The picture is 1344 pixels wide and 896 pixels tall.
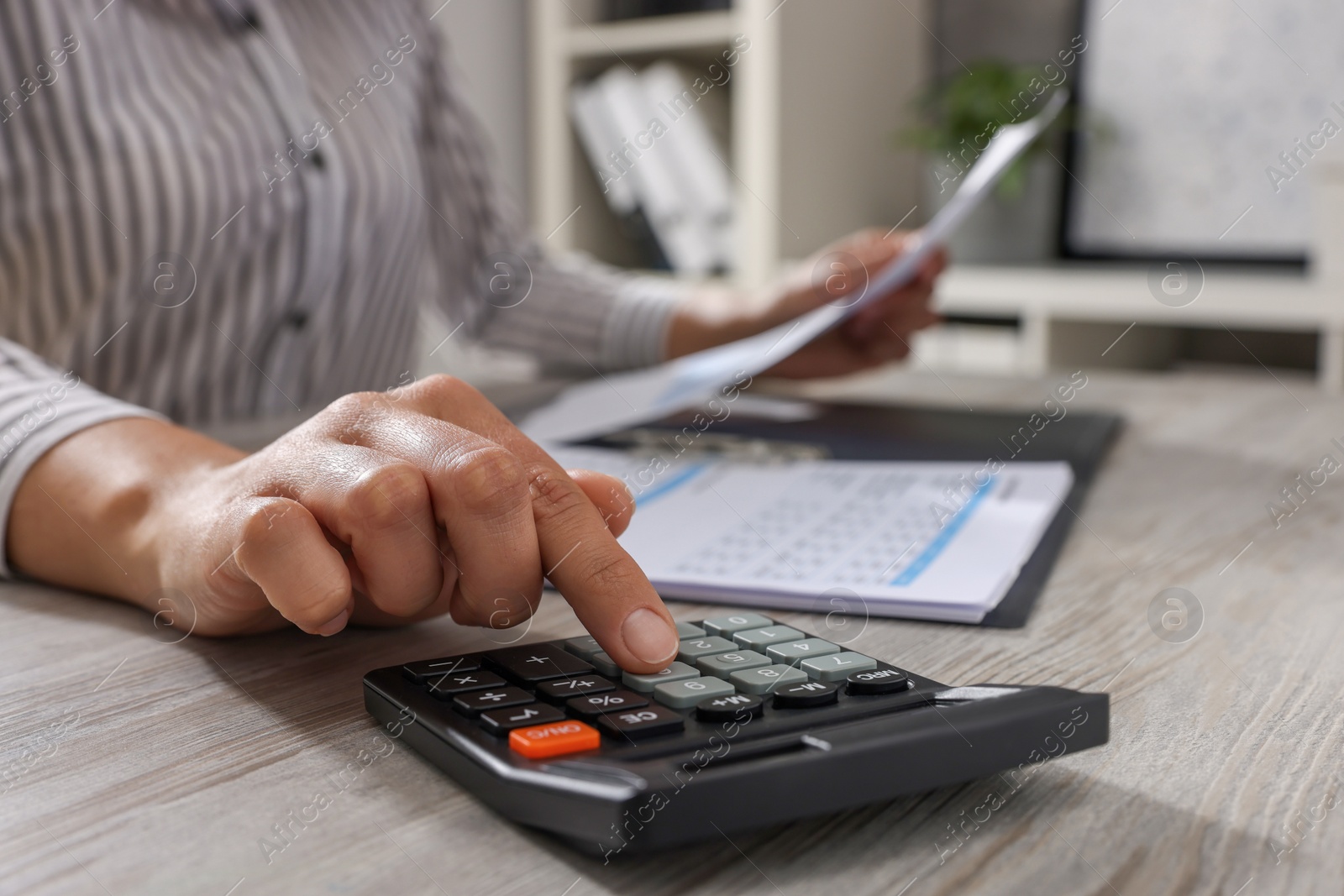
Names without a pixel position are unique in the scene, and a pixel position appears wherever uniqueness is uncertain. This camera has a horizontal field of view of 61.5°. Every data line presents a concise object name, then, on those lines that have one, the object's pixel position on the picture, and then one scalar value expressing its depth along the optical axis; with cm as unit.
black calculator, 26
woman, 37
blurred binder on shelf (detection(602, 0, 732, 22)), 192
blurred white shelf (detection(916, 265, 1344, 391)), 150
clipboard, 75
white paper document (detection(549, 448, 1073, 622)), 48
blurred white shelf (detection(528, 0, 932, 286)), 183
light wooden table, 26
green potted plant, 183
